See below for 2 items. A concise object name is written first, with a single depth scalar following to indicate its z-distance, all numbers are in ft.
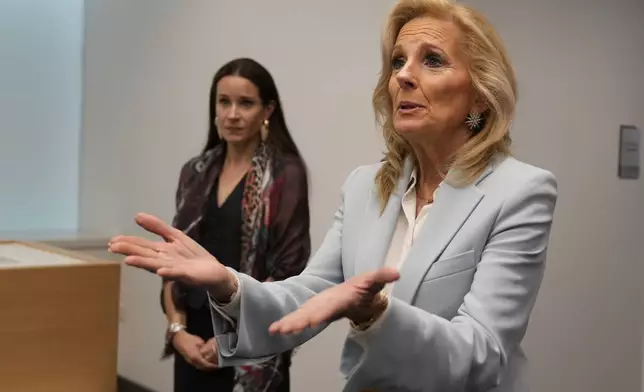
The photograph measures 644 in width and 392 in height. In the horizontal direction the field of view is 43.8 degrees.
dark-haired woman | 6.64
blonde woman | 3.31
